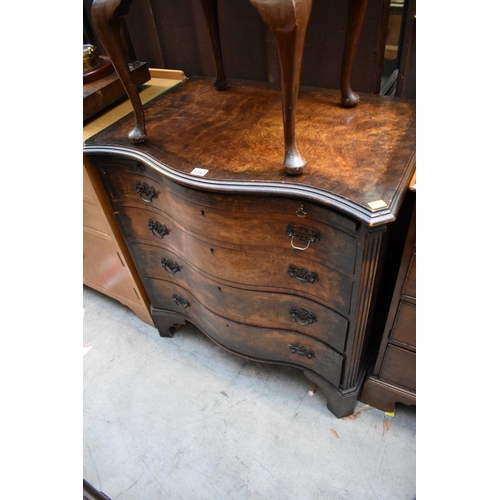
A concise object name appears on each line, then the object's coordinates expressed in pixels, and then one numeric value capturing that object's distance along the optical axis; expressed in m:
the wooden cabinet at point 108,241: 1.46
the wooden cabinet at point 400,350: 1.07
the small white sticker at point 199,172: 1.04
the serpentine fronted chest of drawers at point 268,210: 0.96
